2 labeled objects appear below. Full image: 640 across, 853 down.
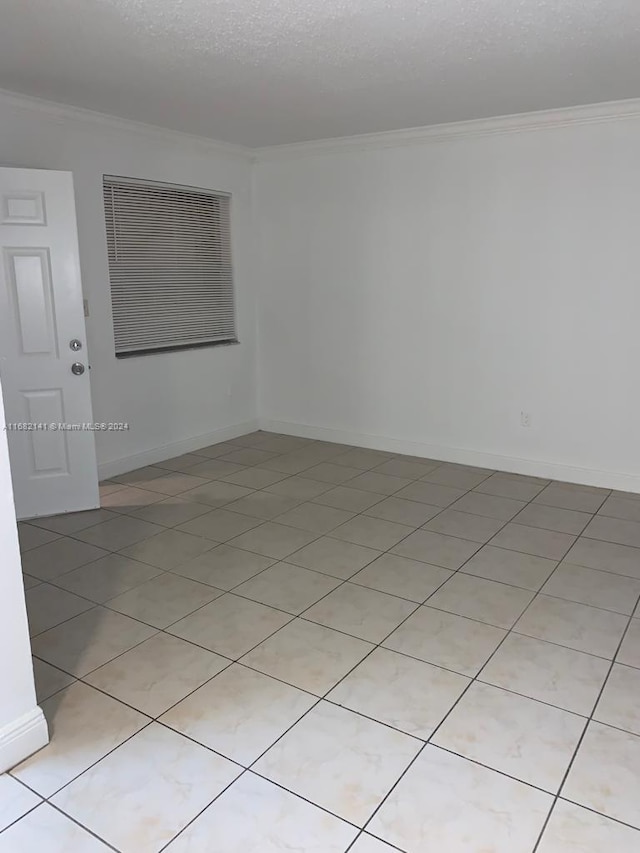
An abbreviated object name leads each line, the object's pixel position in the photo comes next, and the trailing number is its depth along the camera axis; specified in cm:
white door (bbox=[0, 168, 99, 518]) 362
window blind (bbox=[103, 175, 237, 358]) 463
